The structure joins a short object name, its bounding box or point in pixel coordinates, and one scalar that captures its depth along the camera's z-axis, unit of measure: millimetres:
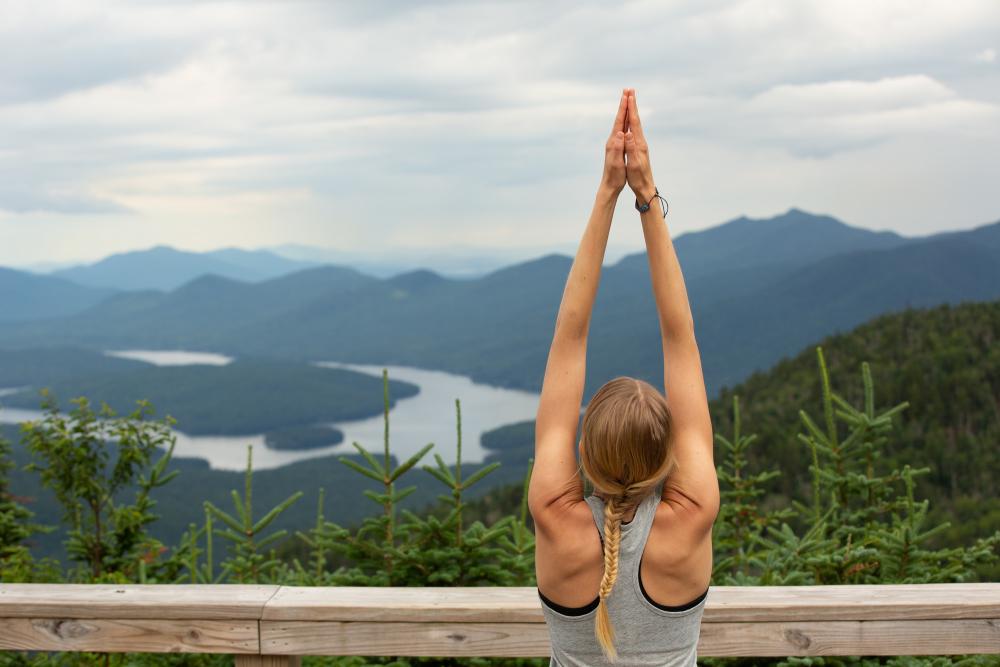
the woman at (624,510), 1570
